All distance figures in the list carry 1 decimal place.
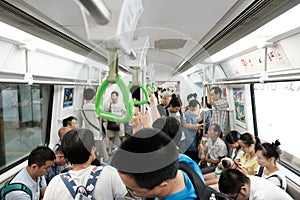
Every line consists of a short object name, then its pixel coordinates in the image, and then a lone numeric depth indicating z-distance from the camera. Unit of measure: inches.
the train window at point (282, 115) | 135.6
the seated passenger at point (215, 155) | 147.0
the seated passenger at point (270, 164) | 98.5
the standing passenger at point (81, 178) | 57.7
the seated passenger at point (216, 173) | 126.5
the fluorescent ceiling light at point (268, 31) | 59.2
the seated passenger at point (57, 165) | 112.1
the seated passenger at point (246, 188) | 84.4
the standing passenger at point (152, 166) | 28.3
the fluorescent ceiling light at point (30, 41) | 72.5
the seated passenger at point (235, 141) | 139.2
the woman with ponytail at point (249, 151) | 121.1
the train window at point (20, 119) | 128.6
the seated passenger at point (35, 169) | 81.7
